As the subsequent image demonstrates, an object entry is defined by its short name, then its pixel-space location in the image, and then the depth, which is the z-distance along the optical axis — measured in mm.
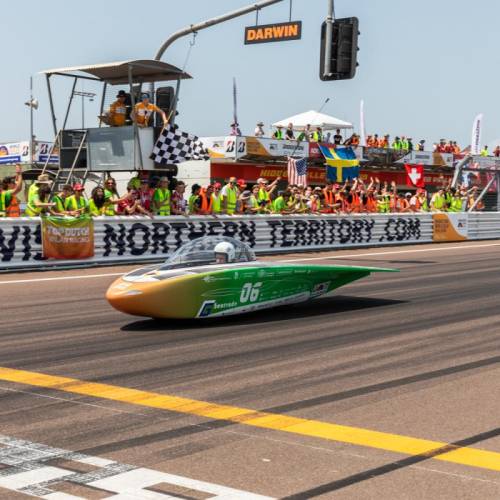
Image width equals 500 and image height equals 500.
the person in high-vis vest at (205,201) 19891
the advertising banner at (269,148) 38000
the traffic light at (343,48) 18609
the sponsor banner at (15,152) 48031
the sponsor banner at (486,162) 47344
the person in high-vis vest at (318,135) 40847
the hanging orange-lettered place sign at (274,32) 18141
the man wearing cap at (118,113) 19062
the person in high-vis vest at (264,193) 22234
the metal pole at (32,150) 47156
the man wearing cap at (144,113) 18766
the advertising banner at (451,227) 27250
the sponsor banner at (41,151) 45469
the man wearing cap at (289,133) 40594
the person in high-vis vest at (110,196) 17797
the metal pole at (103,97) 19648
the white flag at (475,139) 51656
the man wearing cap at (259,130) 39844
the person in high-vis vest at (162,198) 18703
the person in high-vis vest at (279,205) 22203
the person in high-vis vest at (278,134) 40688
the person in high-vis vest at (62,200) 17031
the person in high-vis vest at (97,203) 17812
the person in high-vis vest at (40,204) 16750
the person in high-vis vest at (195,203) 19844
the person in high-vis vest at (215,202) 20125
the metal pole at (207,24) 18734
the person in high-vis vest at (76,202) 17172
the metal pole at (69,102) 19250
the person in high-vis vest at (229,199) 20578
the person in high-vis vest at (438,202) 28234
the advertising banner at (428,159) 46125
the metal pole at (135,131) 18578
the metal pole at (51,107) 19422
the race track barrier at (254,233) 16422
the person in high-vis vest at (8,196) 16703
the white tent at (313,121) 41438
